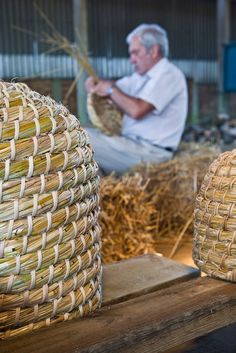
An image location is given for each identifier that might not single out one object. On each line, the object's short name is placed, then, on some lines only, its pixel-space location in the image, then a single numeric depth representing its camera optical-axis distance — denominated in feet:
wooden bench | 2.91
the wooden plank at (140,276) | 4.04
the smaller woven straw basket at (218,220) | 3.94
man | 10.86
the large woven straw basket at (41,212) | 2.84
